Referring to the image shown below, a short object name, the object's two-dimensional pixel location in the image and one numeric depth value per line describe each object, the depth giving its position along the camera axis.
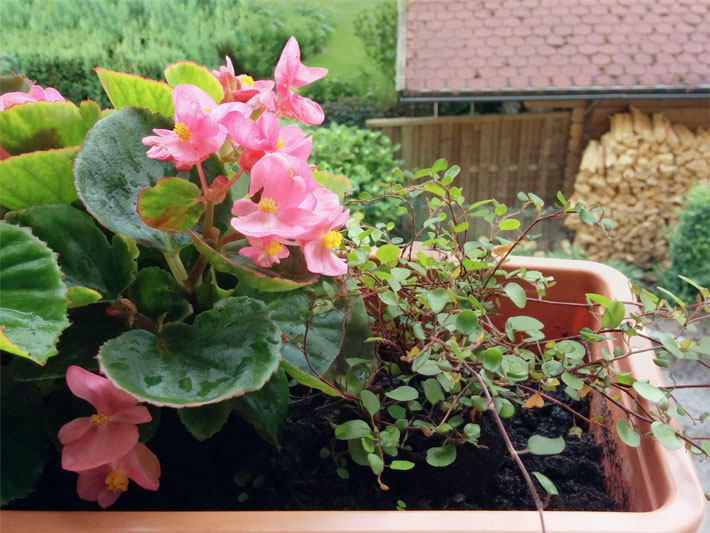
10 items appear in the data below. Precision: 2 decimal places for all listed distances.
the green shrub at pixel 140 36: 2.49
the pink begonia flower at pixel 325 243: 0.30
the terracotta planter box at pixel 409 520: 0.30
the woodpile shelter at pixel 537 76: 2.14
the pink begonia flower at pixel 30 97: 0.35
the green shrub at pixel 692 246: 1.89
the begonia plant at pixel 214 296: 0.28
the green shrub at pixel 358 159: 1.76
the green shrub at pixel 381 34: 3.04
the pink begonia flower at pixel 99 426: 0.30
